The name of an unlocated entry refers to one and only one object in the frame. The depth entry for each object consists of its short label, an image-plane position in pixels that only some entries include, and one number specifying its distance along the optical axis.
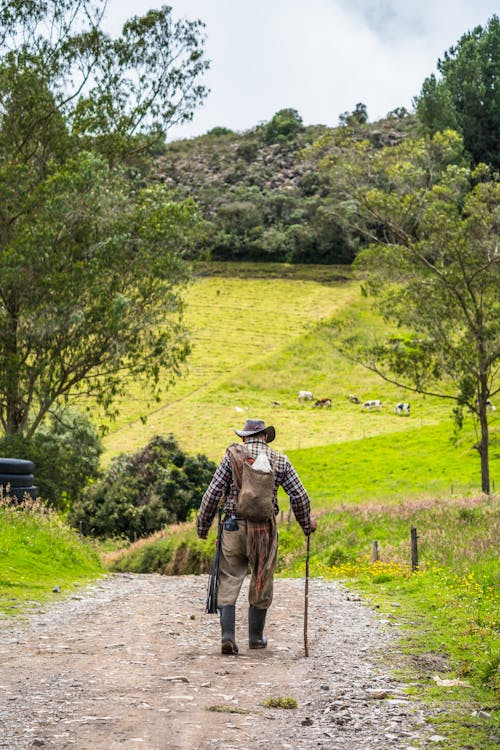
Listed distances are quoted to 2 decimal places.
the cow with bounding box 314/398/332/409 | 69.19
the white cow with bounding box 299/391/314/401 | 71.19
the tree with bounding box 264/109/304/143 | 196.00
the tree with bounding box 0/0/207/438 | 32.53
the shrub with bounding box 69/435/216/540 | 37.03
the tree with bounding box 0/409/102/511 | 32.31
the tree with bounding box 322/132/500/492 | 37.09
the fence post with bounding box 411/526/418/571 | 18.22
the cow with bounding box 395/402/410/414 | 66.25
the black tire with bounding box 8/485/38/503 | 22.70
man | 10.07
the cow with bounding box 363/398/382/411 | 68.06
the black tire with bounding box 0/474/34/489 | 22.86
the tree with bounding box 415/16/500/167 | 107.00
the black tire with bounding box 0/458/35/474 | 22.89
